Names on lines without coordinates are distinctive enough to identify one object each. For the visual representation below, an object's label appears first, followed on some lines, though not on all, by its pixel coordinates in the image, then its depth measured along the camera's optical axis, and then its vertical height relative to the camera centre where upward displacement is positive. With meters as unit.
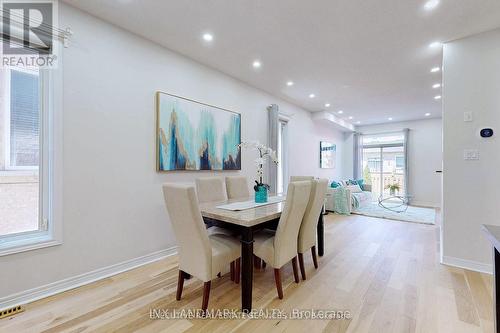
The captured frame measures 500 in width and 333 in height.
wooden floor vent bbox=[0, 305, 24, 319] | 1.75 -1.15
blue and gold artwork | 2.89 +0.45
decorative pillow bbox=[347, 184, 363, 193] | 6.59 -0.65
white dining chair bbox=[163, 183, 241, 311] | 1.65 -0.60
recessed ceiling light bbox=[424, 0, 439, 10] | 2.10 +1.55
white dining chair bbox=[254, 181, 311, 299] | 1.94 -0.61
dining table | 1.80 -0.44
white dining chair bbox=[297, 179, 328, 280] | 2.35 -0.57
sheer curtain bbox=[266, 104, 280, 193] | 4.62 +0.55
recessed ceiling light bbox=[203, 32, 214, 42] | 2.68 +1.58
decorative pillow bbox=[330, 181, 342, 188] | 5.99 -0.49
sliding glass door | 7.65 +0.17
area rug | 4.95 -1.14
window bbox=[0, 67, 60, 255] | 1.96 +0.07
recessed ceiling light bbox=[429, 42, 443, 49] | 2.82 +1.55
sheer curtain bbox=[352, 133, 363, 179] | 8.16 +0.43
